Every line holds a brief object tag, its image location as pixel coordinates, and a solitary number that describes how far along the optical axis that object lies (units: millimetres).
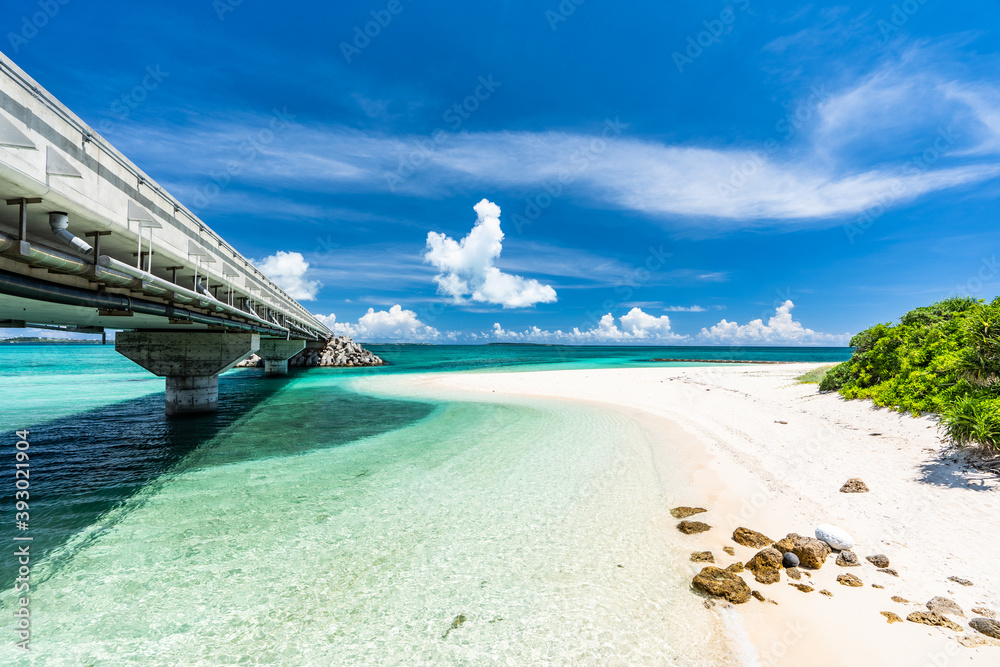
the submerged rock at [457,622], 5336
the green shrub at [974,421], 8516
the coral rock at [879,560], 6074
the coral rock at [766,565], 5980
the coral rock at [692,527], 7719
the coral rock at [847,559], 6160
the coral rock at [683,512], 8485
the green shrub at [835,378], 19000
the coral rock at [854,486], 8852
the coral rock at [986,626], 4504
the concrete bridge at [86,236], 5836
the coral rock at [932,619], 4715
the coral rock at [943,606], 4934
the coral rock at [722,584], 5610
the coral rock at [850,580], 5691
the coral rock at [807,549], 6215
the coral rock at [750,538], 7012
